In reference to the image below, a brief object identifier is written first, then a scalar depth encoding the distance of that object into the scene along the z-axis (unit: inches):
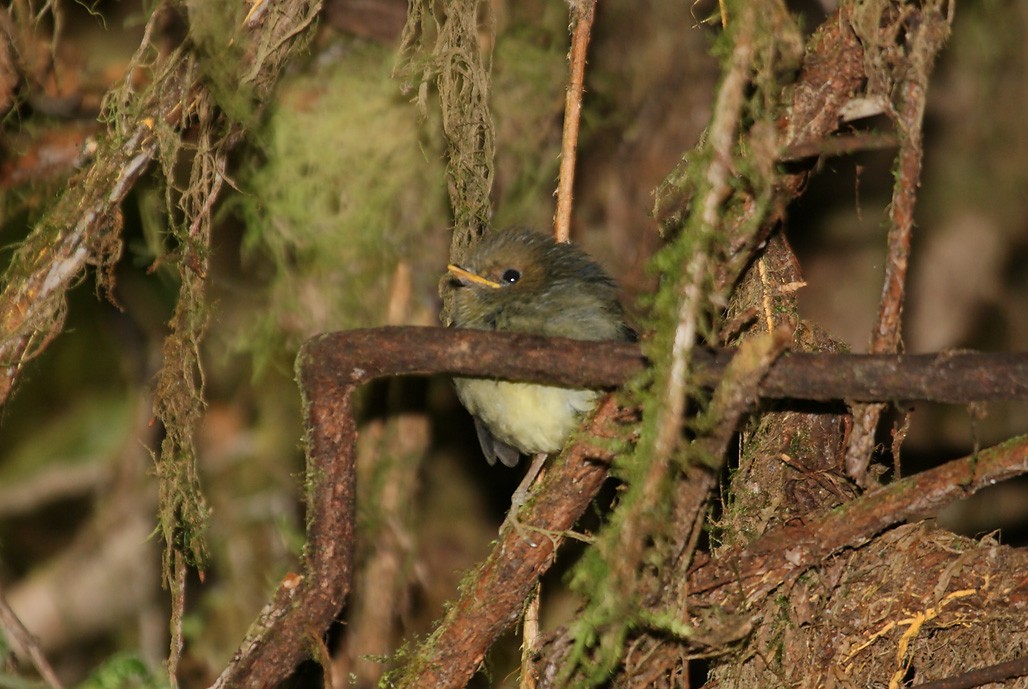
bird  285.4
